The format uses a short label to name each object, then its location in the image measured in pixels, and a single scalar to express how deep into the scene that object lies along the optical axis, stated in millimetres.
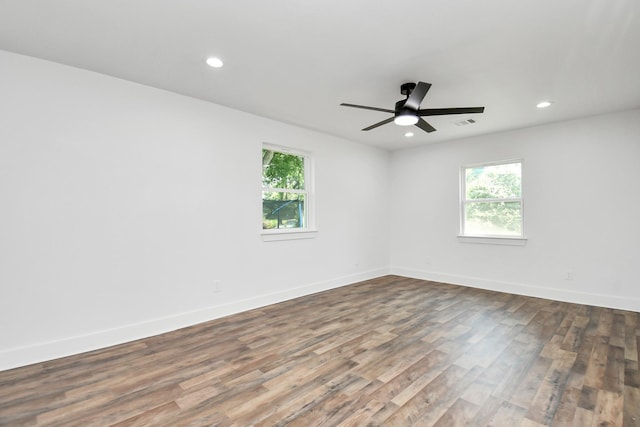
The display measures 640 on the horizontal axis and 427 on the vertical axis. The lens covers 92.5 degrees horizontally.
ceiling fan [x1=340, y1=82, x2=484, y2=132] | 2750
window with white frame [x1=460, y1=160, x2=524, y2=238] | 4984
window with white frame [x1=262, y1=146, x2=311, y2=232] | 4441
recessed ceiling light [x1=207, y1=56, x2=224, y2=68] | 2729
